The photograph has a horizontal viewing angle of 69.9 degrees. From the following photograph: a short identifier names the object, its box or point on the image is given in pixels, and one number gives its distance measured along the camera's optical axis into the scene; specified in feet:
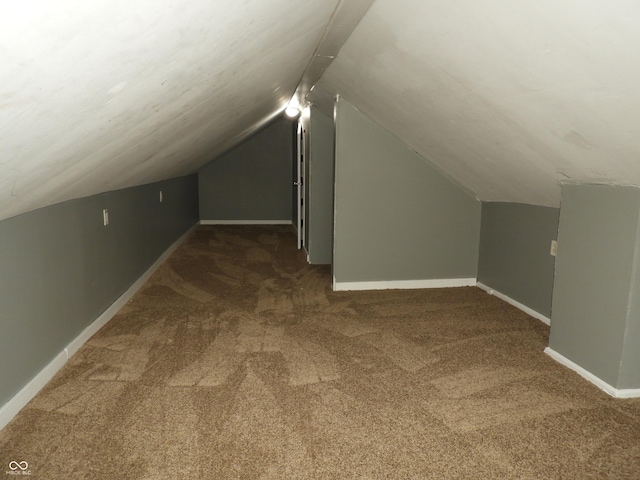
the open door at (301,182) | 19.27
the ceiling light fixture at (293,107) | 18.00
